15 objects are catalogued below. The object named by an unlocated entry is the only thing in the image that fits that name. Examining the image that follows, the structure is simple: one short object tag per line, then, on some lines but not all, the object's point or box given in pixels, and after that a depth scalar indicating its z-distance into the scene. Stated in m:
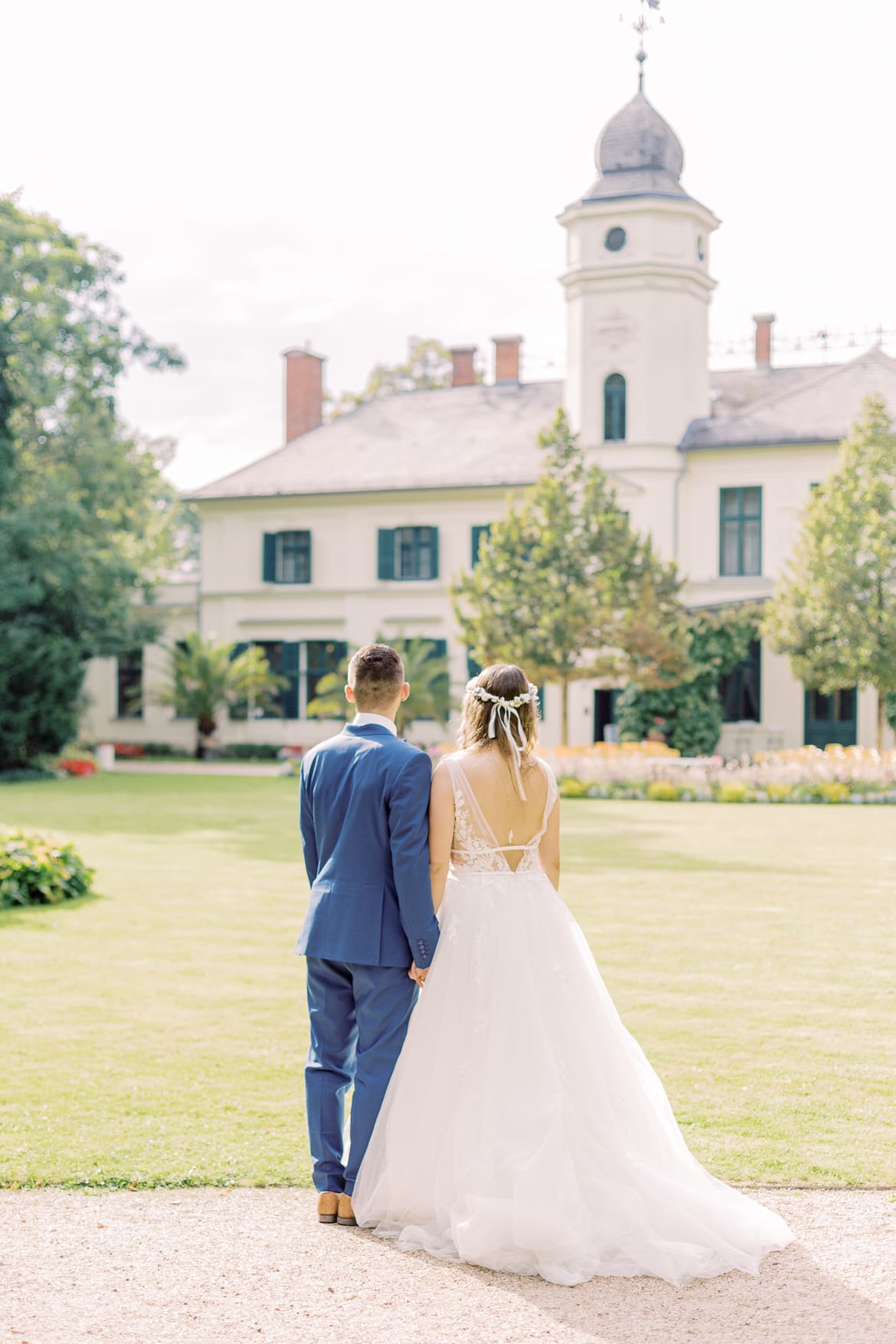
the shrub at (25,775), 27.31
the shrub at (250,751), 35.47
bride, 4.30
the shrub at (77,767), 29.08
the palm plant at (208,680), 34.69
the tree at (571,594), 25.80
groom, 4.66
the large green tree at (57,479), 27.47
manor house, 32.72
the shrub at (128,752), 35.59
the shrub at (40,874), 11.70
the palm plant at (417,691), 30.08
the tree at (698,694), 29.97
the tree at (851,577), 25.92
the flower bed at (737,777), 22.41
